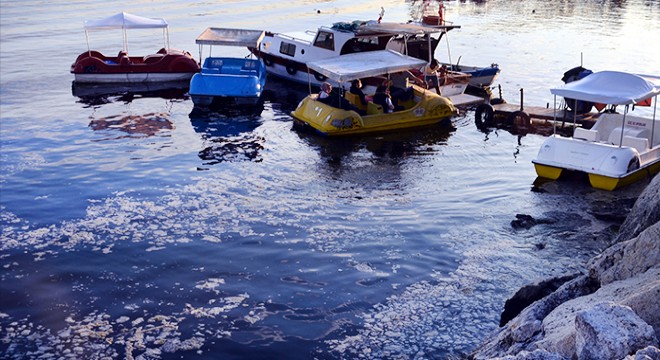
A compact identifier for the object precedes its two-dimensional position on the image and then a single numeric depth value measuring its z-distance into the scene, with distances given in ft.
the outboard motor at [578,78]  86.53
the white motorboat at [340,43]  100.53
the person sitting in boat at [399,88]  88.07
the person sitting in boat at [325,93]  84.89
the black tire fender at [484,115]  88.53
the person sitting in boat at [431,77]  95.04
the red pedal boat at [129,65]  113.50
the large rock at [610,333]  22.61
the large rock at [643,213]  42.52
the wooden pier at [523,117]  85.68
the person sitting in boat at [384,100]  85.10
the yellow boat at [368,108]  81.10
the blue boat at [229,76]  97.25
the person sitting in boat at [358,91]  86.63
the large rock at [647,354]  20.71
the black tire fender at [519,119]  86.33
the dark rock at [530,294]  37.68
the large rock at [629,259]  32.55
